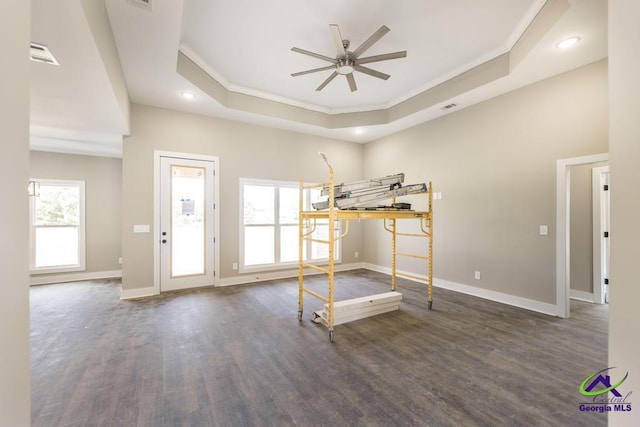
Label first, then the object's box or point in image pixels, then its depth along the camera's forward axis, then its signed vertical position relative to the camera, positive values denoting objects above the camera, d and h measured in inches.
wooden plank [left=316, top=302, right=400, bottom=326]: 131.3 -52.9
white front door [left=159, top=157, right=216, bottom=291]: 185.2 -7.4
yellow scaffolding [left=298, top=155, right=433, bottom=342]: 116.6 -1.8
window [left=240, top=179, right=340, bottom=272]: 215.9 -11.2
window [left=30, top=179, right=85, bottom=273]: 214.4 -11.8
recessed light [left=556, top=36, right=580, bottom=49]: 114.3 +75.0
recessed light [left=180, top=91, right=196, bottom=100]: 162.6 +73.6
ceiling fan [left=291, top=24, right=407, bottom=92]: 109.4 +73.5
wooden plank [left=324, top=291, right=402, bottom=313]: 133.9 -47.3
